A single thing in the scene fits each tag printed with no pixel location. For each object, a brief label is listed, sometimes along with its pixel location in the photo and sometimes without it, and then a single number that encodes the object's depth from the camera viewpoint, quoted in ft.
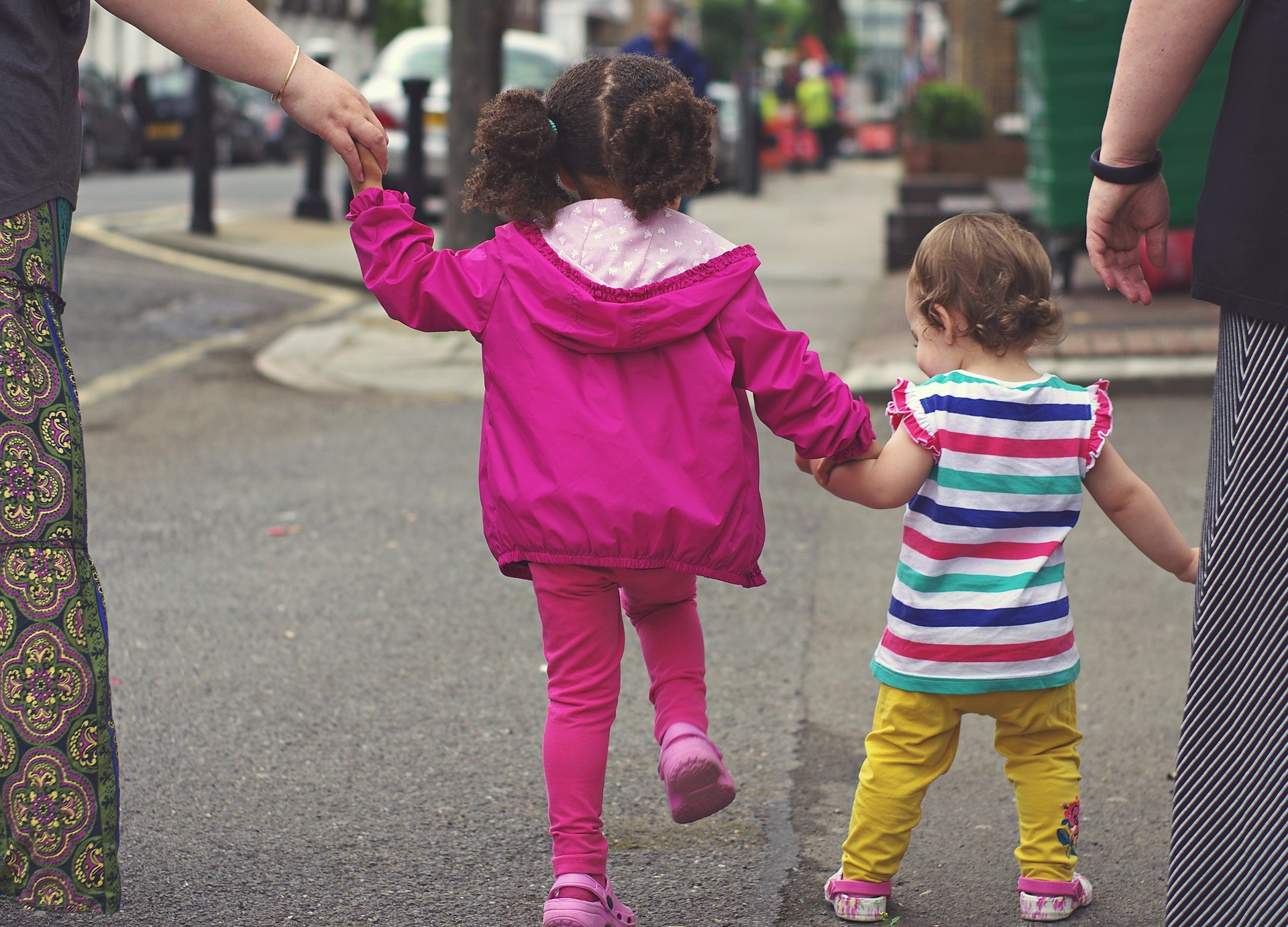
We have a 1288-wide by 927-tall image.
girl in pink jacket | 7.59
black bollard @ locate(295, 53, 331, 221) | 48.37
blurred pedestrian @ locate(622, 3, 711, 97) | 36.17
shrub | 54.44
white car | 45.29
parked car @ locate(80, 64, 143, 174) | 73.15
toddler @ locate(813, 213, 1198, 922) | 7.75
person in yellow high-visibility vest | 104.27
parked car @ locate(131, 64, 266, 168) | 81.92
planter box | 51.34
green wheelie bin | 27.58
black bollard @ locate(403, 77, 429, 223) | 34.63
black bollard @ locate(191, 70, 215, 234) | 41.60
